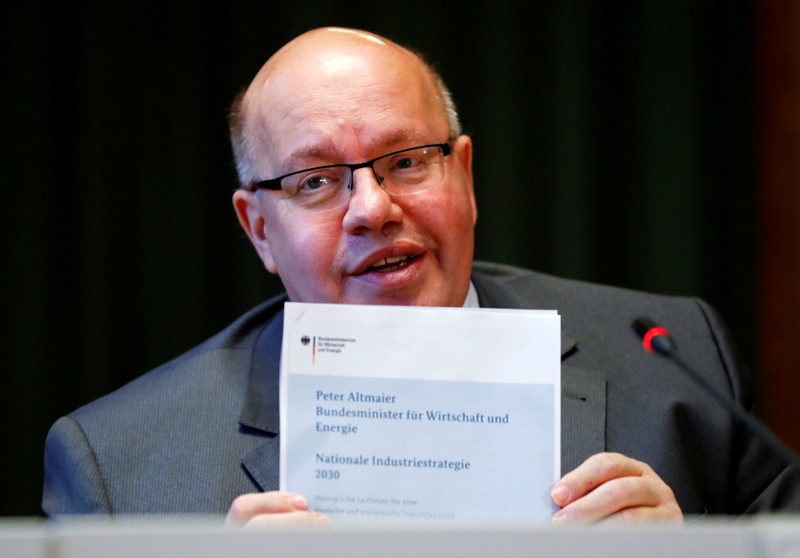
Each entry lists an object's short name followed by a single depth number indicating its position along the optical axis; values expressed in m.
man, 3.36
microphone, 3.06
